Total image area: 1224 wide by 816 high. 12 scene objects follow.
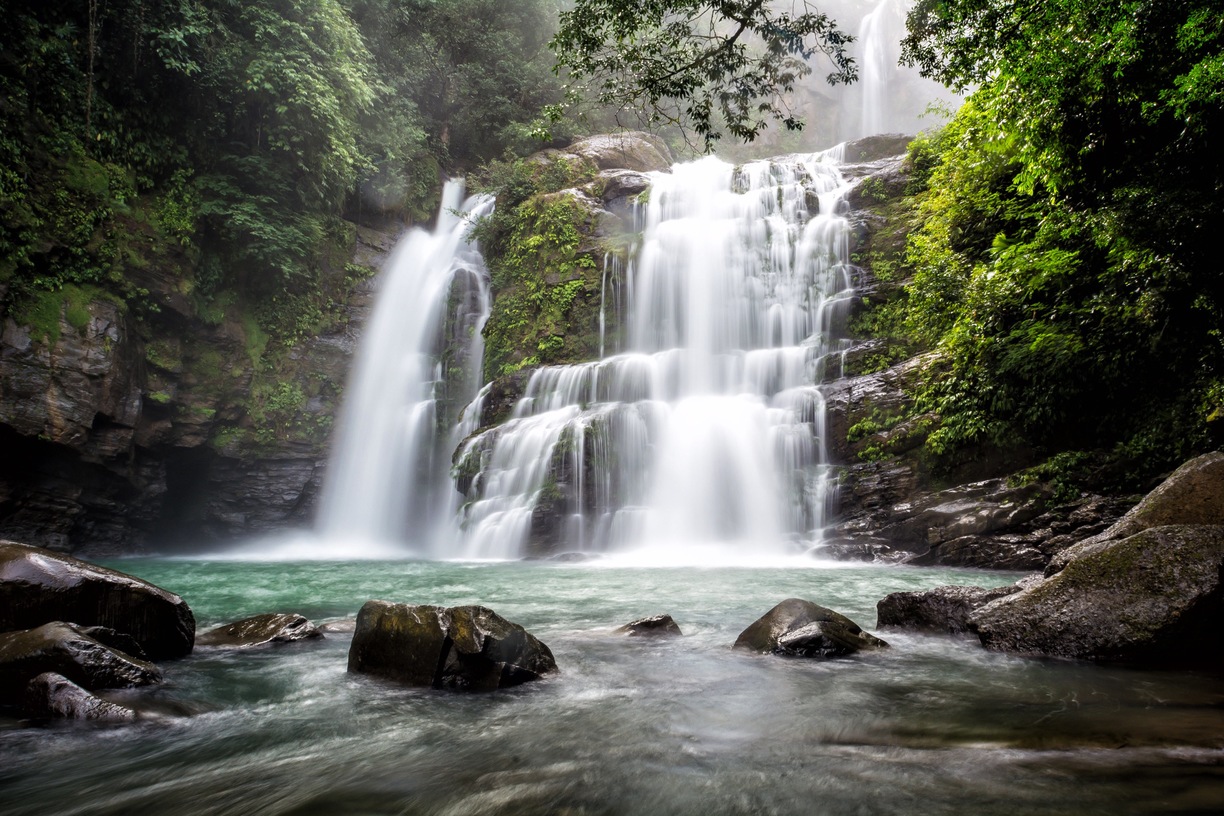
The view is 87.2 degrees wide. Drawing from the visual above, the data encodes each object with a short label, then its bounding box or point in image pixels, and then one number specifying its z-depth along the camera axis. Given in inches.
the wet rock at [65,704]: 150.0
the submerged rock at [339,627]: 255.0
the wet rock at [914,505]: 375.6
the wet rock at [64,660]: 159.5
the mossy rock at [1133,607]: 164.4
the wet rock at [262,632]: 235.3
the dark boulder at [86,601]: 193.8
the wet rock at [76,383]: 537.6
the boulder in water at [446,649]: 177.8
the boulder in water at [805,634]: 201.0
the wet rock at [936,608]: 224.8
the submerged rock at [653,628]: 242.4
